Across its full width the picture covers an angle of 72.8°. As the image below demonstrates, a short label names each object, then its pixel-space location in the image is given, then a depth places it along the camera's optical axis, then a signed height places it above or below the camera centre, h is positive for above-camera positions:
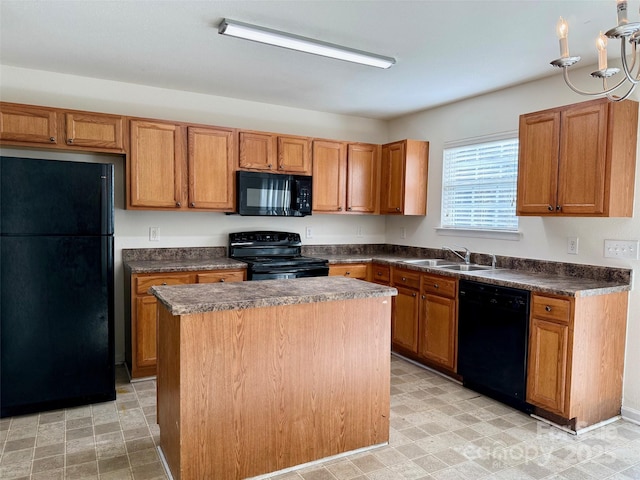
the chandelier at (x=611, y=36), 1.34 +0.60
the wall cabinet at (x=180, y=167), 3.67 +0.44
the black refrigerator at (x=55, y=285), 2.79 -0.46
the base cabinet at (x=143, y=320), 3.47 -0.84
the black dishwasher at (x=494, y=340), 3.00 -0.88
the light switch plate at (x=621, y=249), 2.92 -0.18
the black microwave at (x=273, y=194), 4.06 +0.24
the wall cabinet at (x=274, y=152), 4.11 +0.64
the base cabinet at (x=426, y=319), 3.60 -0.88
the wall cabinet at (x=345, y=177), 4.55 +0.46
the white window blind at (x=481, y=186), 3.84 +0.34
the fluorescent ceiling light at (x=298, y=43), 2.59 +1.12
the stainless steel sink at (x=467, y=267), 3.91 -0.42
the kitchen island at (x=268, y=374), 2.02 -0.80
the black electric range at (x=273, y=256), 3.90 -0.39
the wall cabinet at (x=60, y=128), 3.25 +0.68
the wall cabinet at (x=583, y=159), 2.78 +0.43
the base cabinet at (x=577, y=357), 2.72 -0.88
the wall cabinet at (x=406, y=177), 4.58 +0.46
